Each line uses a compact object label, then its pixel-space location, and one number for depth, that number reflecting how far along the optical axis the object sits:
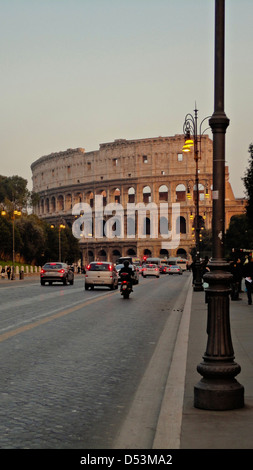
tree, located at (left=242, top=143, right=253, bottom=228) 42.06
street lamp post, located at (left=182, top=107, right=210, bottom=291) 27.45
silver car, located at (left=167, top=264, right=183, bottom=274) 87.61
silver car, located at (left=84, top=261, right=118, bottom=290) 35.31
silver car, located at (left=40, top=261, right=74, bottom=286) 40.88
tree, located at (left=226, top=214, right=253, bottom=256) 81.00
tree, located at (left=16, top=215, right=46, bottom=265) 89.31
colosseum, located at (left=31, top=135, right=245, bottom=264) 130.25
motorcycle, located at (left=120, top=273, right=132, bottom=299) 27.03
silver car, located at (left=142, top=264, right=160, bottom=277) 71.50
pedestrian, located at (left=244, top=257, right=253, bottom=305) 22.20
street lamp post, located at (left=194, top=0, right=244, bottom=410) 6.38
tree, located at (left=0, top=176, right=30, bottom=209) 137.62
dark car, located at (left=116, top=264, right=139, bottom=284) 45.32
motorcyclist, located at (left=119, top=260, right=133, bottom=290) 27.29
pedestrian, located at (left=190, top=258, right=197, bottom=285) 34.67
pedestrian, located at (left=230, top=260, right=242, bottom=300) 24.20
